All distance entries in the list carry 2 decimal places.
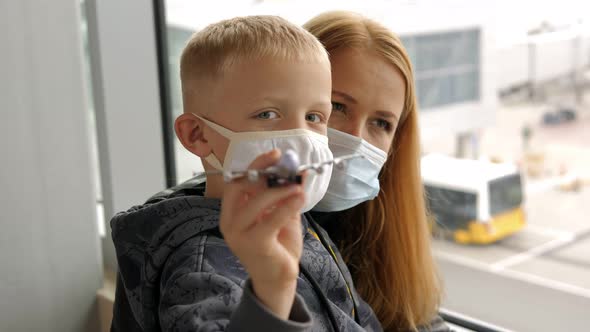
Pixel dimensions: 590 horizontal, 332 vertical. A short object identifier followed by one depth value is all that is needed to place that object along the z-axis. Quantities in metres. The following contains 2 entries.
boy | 0.75
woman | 1.20
